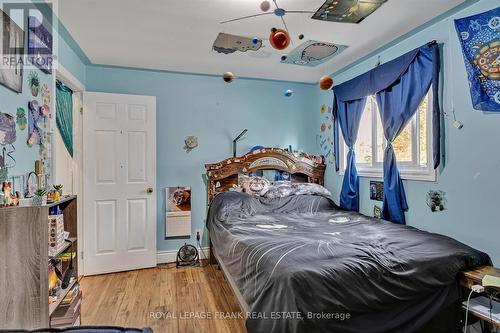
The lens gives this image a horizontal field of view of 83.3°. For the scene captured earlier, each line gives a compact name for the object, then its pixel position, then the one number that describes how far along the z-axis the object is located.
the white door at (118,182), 3.26
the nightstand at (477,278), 1.73
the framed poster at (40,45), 2.01
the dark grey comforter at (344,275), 1.48
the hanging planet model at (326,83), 2.38
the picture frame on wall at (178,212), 3.62
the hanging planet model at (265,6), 1.84
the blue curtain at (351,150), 3.37
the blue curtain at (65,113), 2.82
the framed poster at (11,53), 1.63
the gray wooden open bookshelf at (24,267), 1.42
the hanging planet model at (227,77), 2.53
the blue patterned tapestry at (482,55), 1.93
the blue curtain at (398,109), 2.48
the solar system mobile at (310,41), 2.05
